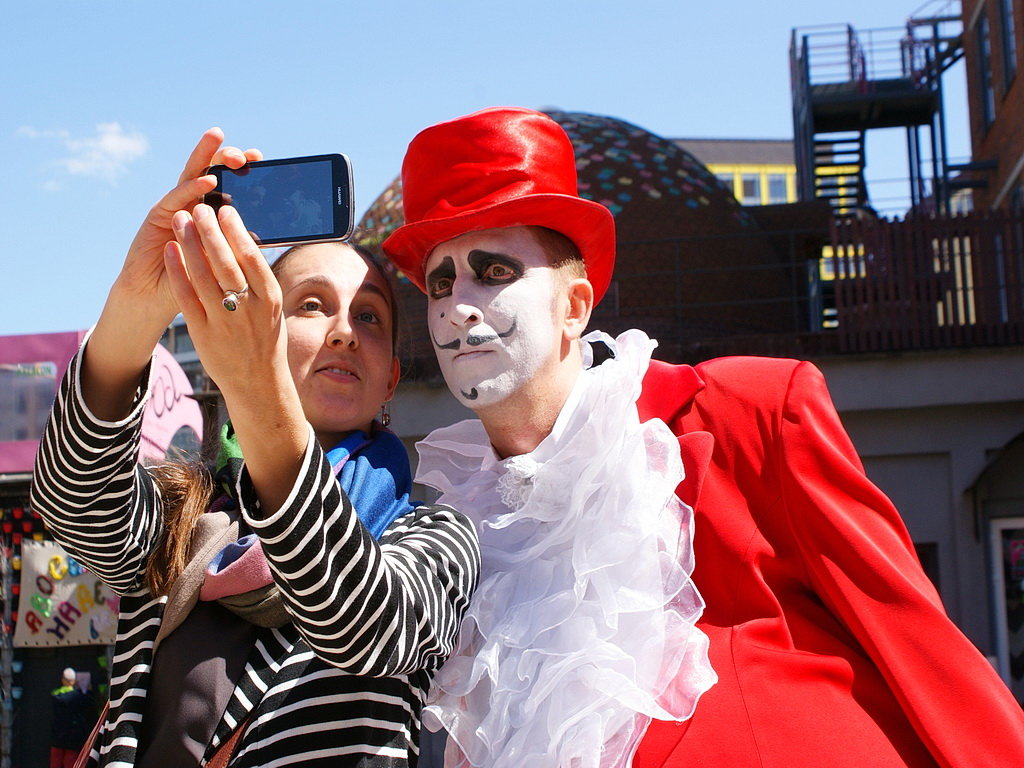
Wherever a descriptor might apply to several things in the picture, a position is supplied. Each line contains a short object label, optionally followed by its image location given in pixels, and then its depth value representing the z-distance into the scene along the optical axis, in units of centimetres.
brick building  1306
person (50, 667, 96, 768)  888
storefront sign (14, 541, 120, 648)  923
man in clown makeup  185
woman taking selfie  142
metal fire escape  1551
